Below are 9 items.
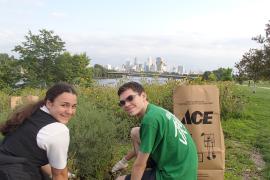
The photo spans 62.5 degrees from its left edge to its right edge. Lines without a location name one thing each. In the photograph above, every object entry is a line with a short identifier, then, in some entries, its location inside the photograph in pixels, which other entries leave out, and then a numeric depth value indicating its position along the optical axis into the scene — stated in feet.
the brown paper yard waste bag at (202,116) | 8.62
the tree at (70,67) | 68.98
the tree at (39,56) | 67.02
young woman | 5.04
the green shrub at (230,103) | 21.79
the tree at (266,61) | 33.81
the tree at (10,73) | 64.95
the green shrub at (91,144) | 8.73
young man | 5.88
